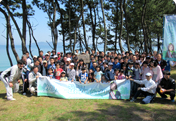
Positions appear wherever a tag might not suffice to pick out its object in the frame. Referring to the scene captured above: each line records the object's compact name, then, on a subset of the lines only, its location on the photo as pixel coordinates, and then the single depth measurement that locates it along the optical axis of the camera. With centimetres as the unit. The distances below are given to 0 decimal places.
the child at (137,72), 673
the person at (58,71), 709
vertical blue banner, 624
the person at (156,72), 623
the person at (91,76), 728
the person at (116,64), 770
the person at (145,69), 659
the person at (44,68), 751
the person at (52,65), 749
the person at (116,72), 678
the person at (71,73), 713
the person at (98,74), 710
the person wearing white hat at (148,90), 577
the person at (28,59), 828
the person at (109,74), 688
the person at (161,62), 702
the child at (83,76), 690
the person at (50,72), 714
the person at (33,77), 685
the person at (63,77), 695
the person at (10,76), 626
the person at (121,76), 674
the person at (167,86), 580
